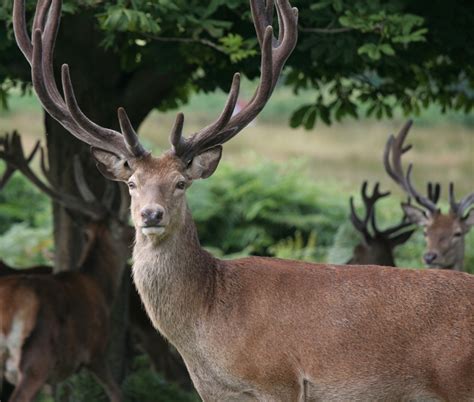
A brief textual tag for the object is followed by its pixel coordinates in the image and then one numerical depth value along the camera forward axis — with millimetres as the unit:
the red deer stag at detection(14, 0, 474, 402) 11734
